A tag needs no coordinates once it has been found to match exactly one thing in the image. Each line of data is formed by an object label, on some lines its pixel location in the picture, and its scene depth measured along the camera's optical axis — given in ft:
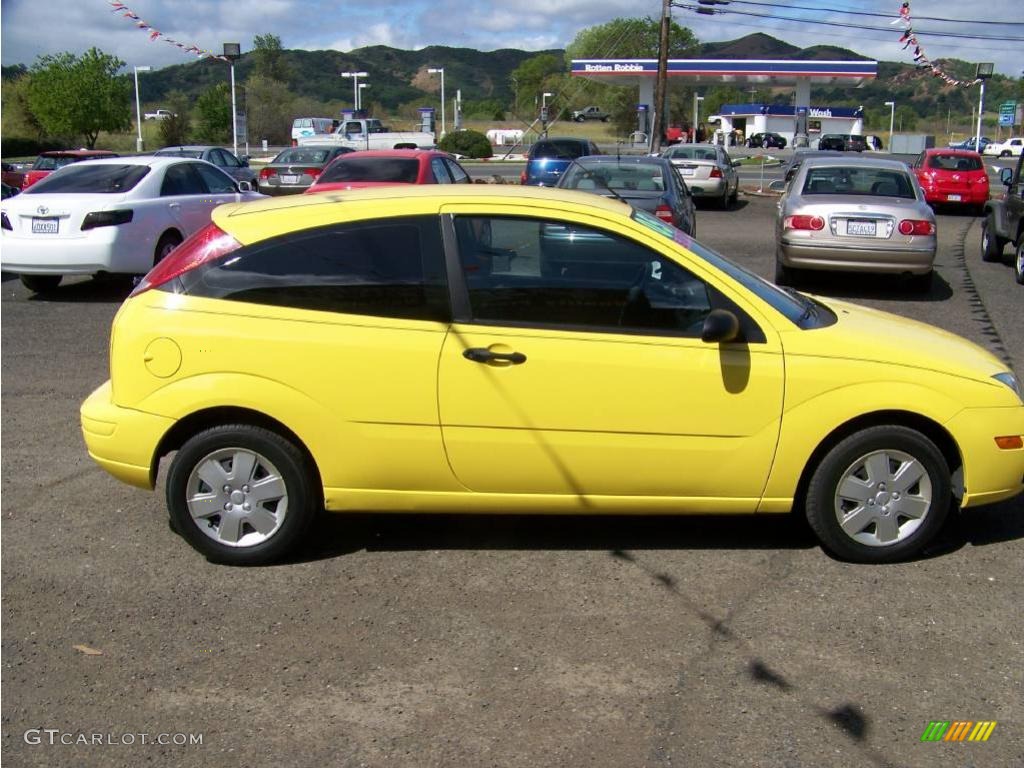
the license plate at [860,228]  40.81
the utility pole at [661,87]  121.49
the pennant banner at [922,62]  77.01
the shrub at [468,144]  187.73
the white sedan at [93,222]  39.73
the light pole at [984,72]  109.81
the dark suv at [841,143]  168.26
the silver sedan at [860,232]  40.68
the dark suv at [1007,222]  48.29
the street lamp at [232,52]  109.81
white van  174.91
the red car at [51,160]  73.41
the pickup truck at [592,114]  329.77
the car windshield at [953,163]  88.17
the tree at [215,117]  238.48
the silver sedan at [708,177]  87.15
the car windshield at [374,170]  50.31
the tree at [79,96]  177.58
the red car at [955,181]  86.58
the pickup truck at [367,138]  151.34
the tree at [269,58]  490.90
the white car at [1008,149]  239.71
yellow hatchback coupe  15.72
